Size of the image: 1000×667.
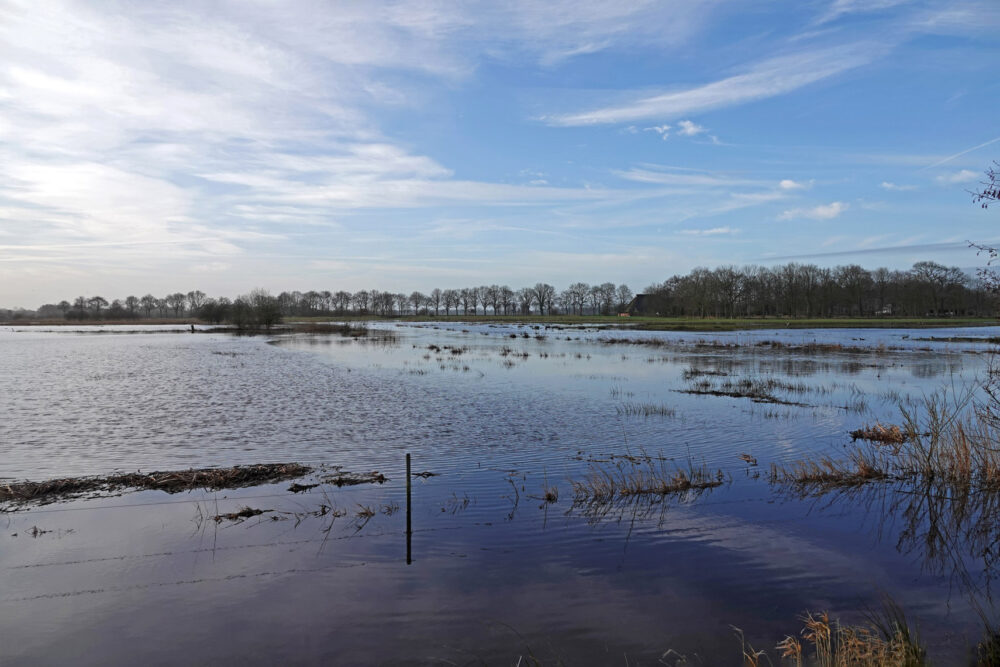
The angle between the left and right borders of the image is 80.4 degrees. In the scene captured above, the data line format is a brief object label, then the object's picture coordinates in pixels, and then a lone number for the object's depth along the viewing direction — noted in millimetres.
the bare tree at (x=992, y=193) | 8352
